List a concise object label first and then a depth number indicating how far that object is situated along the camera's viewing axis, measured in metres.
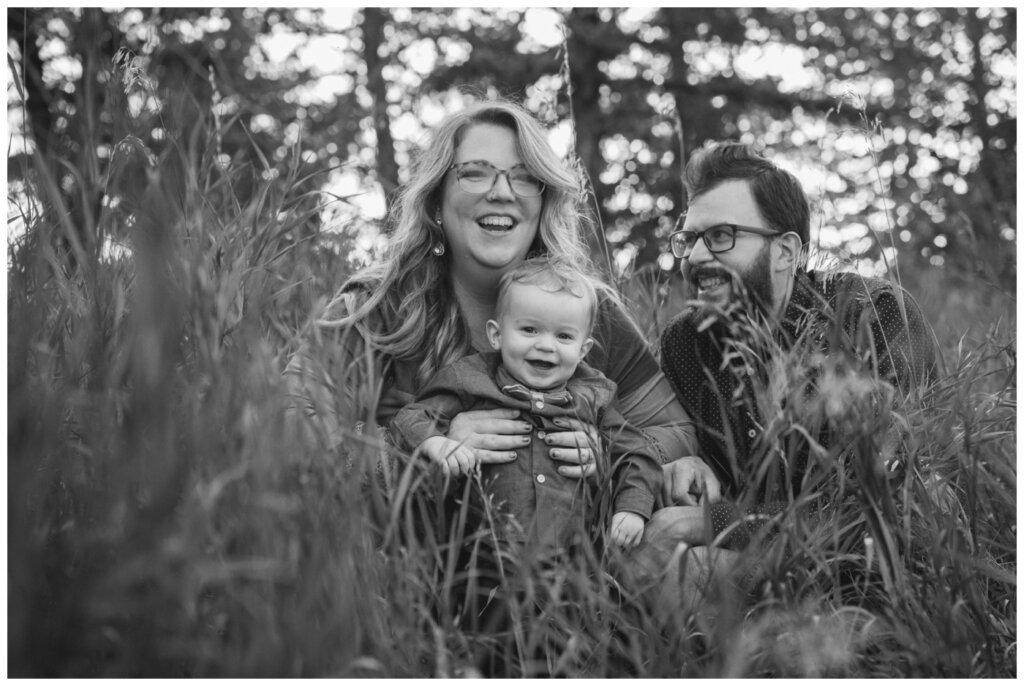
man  2.13
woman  2.50
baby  2.11
